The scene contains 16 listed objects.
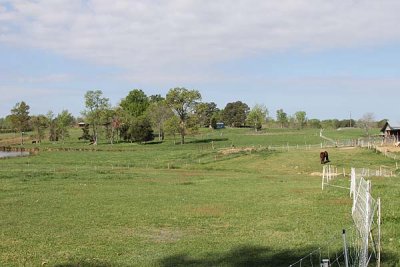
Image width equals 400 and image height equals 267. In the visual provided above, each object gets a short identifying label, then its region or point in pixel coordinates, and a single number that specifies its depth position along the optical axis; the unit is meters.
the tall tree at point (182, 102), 125.31
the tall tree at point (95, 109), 144.25
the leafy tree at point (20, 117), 163.84
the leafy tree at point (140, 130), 133.00
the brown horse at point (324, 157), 65.25
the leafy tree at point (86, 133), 150.12
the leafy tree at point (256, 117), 185.38
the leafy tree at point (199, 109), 127.25
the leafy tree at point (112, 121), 144.38
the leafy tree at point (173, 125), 124.94
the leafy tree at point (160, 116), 146.38
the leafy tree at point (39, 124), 159.15
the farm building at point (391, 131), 89.93
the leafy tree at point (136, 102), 185.31
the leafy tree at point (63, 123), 158.88
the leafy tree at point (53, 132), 160.00
